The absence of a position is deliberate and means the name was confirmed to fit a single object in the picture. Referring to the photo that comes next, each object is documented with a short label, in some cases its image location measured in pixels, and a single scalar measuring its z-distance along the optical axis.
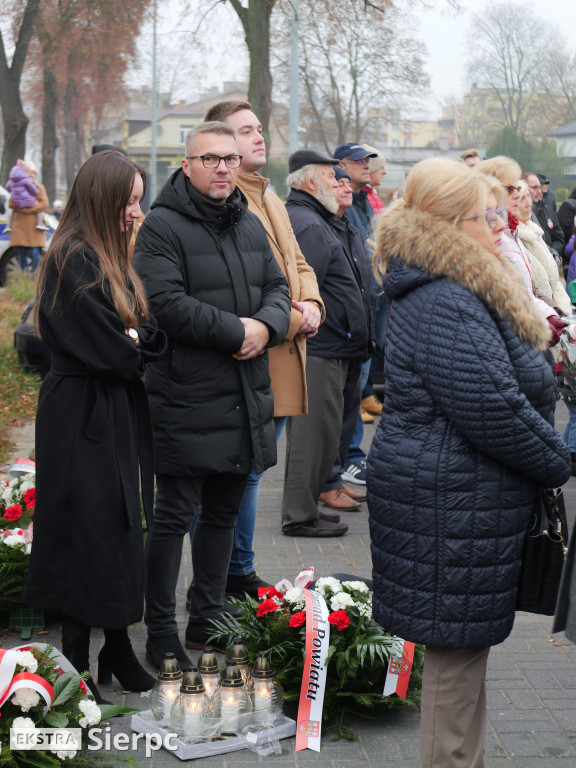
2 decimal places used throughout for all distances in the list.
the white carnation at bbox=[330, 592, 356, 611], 4.02
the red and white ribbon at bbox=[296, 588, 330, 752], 3.70
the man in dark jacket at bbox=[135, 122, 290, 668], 4.12
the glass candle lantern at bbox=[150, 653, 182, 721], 3.70
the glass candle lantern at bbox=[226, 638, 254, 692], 3.80
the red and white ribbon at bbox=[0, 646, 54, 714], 3.24
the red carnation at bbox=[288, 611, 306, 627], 3.94
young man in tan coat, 4.93
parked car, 18.00
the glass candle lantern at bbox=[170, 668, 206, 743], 3.61
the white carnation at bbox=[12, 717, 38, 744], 3.18
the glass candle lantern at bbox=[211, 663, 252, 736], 3.69
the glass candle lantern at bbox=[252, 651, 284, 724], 3.76
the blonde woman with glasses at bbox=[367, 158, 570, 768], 2.88
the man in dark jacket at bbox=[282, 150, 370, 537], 6.09
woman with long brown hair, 3.72
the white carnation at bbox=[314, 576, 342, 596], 4.14
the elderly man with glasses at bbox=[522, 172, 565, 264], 11.54
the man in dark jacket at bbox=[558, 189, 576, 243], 13.66
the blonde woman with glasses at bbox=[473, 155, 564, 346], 5.88
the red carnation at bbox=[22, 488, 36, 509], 5.27
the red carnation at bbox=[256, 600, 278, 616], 4.07
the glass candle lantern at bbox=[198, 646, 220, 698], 3.71
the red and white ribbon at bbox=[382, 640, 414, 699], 3.85
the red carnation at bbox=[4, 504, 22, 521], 5.09
